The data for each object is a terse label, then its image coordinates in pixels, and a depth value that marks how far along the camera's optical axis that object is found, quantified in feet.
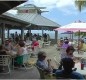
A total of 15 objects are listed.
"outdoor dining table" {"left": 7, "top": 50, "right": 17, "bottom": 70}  16.97
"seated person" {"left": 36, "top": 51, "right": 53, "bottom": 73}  10.87
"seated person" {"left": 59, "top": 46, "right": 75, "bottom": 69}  13.21
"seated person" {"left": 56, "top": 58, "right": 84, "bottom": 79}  8.09
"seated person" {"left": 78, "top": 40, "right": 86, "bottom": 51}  24.74
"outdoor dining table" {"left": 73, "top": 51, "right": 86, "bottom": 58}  18.15
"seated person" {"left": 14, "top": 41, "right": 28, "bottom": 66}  17.15
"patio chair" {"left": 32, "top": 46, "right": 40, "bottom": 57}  24.54
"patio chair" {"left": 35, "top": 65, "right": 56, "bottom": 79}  8.82
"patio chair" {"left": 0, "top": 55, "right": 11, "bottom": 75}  15.54
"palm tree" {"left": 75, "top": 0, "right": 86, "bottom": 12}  34.75
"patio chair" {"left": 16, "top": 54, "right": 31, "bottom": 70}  17.18
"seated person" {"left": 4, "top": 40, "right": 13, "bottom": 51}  22.41
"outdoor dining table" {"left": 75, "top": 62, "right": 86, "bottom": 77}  10.41
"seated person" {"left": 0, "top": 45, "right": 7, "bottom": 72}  16.48
